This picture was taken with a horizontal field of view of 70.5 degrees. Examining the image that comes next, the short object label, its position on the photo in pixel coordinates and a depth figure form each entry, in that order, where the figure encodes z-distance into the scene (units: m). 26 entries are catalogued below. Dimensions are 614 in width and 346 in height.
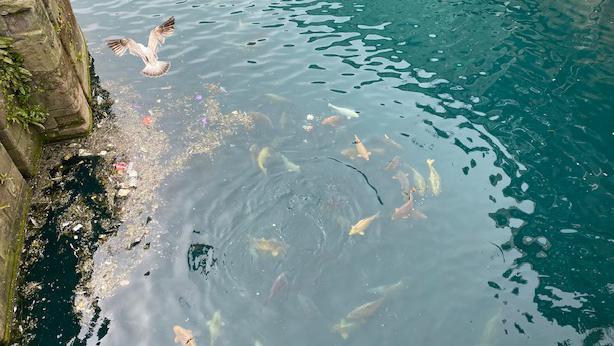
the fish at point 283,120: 8.98
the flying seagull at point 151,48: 7.80
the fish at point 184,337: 5.51
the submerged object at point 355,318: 5.74
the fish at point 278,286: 6.09
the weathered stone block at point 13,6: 6.64
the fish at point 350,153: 8.22
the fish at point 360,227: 6.84
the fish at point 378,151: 8.36
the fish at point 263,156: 7.94
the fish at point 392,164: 7.97
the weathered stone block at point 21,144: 6.80
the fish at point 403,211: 7.14
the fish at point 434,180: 7.63
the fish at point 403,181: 7.55
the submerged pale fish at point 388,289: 6.17
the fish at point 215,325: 5.62
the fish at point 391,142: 8.52
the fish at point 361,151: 8.16
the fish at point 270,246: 6.58
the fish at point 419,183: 7.58
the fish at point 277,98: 9.69
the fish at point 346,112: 9.26
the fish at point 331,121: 9.00
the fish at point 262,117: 9.04
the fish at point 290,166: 7.93
